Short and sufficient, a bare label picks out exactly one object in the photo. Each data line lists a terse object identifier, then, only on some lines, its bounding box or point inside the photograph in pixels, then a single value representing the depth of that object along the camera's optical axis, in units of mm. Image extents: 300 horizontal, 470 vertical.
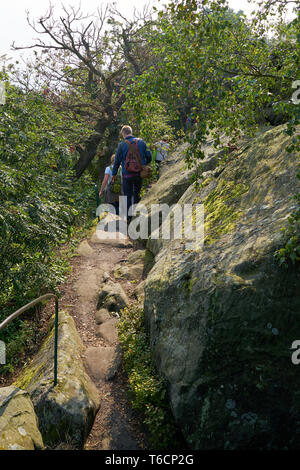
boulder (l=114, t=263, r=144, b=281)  8453
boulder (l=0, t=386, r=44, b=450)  3609
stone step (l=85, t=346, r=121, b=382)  5707
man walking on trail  9992
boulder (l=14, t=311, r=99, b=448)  4500
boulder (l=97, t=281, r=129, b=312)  7242
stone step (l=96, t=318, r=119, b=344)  6555
